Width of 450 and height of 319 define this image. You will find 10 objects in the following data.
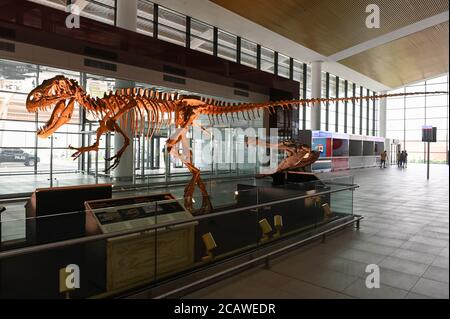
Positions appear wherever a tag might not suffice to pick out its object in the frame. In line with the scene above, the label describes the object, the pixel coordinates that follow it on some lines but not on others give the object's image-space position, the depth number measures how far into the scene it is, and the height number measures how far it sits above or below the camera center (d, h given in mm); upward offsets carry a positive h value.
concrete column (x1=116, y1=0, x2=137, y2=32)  10695 +4544
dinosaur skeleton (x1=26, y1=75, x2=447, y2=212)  5309 +898
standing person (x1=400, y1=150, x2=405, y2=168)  27484 +142
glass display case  2891 -937
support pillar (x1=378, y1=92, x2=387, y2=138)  31705 +3832
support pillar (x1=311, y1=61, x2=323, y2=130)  19250 +4637
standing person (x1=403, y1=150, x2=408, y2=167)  27562 +63
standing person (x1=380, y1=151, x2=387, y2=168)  27188 +200
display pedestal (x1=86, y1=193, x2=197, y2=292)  3445 -963
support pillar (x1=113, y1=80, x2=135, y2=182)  11352 -240
